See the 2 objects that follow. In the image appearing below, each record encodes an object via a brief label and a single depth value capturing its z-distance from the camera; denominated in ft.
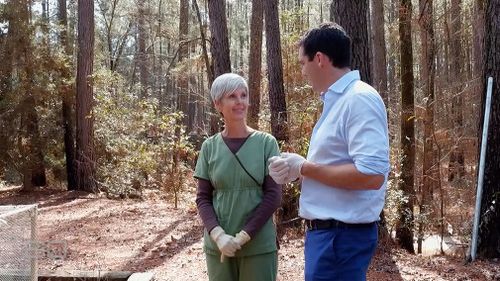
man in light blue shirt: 6.61
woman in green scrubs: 8.73
